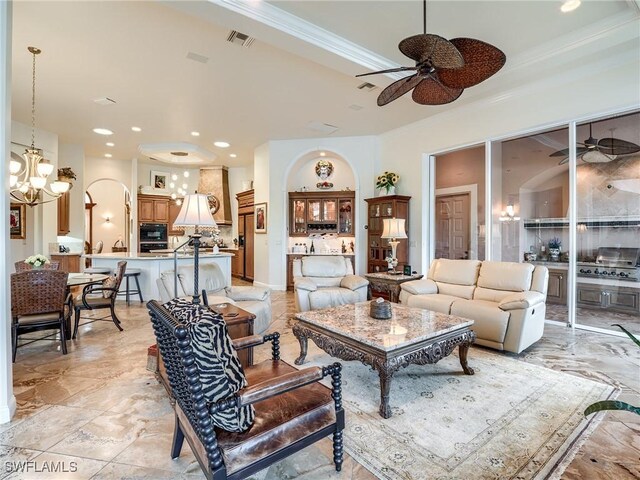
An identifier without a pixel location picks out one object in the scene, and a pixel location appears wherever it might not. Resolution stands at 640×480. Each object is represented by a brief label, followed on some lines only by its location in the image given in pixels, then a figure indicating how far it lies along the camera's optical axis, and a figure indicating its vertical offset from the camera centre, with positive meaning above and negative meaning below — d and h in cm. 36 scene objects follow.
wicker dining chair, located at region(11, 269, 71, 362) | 302 -63
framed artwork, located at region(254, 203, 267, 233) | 732 +49
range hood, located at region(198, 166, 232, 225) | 917 +146
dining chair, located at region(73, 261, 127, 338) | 379 -77
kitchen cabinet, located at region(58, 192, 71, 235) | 718 +52
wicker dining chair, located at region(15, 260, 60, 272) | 385 -35
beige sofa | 320 -70
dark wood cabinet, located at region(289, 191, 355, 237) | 719 +57
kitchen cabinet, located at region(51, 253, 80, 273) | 671 -51
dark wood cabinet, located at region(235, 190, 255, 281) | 848 +10
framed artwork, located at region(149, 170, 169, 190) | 916 +169
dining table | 358 -51
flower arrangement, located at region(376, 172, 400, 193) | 619 +113
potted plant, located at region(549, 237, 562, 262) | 506 -17
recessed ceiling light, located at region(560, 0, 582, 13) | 294 +218
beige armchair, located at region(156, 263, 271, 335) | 362 -67
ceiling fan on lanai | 417 +120
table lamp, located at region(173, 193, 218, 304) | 268 +19
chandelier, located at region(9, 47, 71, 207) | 434 +85
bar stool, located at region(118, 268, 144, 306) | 562 -83
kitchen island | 579 -48
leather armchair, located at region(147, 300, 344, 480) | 121 -80
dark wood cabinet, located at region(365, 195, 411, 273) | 603 +17
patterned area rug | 172 -122
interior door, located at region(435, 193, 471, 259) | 605 +25
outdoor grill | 433 -39
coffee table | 222 -78
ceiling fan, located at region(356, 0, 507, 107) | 211 +130
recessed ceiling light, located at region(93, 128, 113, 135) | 636 +218
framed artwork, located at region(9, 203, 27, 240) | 611 +34
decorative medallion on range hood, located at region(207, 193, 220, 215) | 909 +100
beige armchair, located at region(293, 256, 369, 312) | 430 -66
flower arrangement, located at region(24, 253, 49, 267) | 365 -27
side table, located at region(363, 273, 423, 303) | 460 -67
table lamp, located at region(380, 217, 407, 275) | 484 +13
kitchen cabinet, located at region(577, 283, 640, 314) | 437 -84
